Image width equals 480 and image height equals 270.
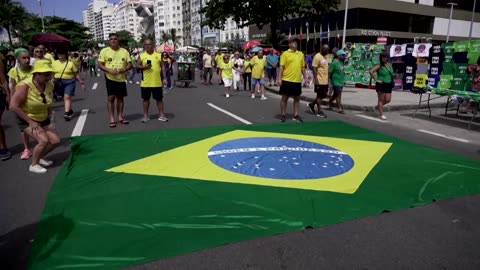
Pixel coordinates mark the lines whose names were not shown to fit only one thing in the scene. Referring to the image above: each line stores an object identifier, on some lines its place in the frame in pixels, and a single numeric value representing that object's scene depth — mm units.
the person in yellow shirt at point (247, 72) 16594
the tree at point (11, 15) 51531
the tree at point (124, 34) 121581
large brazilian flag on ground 3299
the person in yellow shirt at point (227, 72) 14758
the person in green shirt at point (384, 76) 9086
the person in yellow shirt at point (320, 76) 9969
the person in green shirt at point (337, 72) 10055
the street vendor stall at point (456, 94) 7883
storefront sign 45575
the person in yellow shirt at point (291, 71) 8656
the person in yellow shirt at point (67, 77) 9227
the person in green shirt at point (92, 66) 27359
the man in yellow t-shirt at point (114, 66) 7766
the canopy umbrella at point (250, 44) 28278
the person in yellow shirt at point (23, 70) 5907
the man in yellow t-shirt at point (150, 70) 8133
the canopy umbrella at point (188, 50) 52256
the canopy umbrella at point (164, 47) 20406
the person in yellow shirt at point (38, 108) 4922
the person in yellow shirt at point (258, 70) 13820
